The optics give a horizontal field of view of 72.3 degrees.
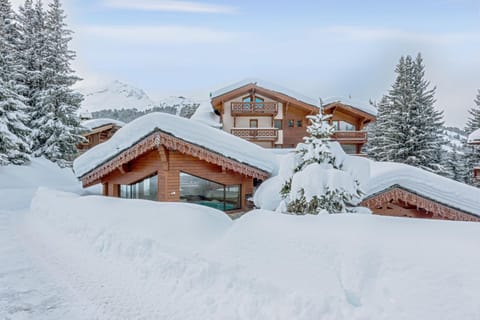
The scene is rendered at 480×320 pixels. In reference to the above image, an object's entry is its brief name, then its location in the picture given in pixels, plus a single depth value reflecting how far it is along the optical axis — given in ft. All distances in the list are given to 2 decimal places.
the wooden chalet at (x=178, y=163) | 33.88
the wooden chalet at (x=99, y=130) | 106.73
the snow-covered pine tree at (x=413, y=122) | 85.10
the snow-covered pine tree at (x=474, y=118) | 97.81
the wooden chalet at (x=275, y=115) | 82.74
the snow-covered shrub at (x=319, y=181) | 20.51
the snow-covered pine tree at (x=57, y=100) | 75.97
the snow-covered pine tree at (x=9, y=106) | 60.08
